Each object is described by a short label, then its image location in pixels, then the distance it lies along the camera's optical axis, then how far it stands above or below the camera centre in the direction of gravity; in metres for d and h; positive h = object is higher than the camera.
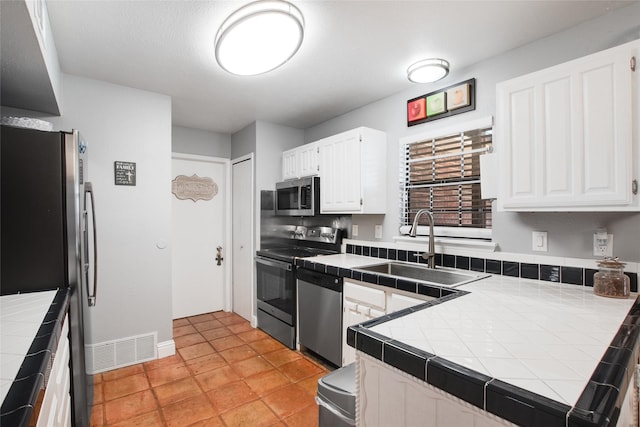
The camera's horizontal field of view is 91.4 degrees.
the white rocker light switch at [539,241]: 1.96 -0.19
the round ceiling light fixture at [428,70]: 2.24 +1.03
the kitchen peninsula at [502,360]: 0.71 -0.42
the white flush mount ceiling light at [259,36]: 1.61 +0.98
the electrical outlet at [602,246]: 1.71 -0.19
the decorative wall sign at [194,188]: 3.99 +0.32
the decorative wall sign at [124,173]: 2.68 +0.34
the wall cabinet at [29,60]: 1.29 +0.79
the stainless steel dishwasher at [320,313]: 2.56 -0.89
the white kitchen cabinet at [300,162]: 3.31 +0.56
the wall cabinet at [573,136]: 1.44 +0.39
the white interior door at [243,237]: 3.86 -0.32
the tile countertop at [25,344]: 0.73 -0.43
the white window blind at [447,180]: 2.34 +0.26
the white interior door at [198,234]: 3.99 -0.30
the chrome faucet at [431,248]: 2.43 -0.29
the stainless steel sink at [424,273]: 2.25 -0.48
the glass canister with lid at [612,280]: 1.51 -0.34
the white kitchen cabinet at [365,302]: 2.07 -0.64
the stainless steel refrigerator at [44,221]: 1.55 -0.04
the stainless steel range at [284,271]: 3.09 -0.62
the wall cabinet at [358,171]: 2.81 +0.38
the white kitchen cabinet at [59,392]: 0.98 -0.66
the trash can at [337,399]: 1.25 -0.78
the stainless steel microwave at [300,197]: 3.25 +0.16
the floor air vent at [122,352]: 2.61 -1.21
